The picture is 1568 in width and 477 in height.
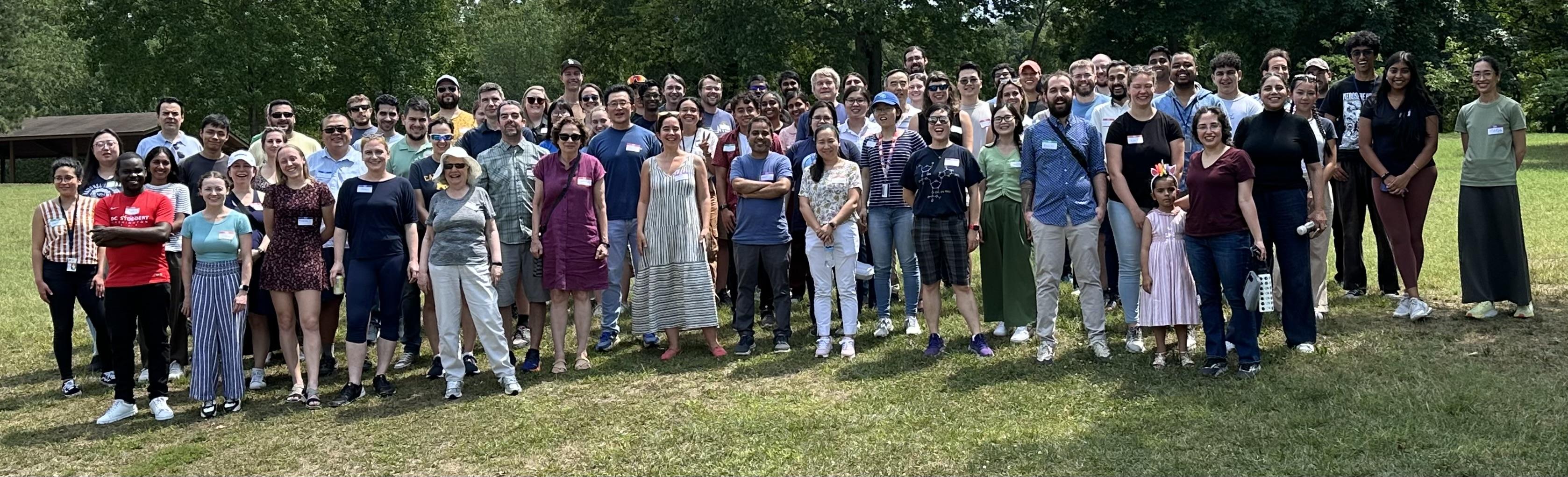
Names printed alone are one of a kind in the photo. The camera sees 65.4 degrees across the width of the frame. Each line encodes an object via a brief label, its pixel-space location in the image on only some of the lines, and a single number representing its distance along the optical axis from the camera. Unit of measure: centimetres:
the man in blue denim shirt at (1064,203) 739
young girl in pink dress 697
